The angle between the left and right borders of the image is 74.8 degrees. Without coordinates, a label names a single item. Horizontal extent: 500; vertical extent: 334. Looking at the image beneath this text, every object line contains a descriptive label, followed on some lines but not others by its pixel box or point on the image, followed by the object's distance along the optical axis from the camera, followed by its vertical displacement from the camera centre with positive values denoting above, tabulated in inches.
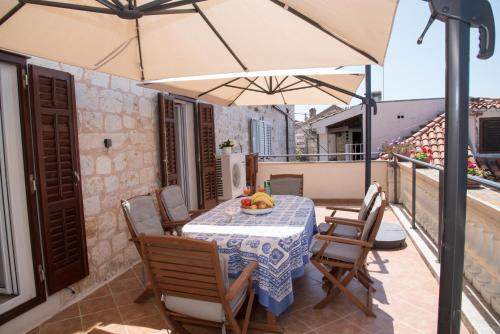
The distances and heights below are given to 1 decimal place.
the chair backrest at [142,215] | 109.7 -23.5
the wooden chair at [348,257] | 102.4 -37.8
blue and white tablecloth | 94.5 -29.9
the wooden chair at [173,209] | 138.3 -26.3
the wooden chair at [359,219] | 123.6 -29.9
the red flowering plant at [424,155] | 209.3 -8.8
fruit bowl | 125.5 -24.5
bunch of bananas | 128.7 -21.6
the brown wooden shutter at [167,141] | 179.8 +5.4
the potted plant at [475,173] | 119.9 -14.0
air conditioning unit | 257.2 -21.7
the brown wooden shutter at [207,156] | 233.8 -4.7
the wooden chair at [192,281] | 75.5 -32.5
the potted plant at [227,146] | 263.6 +1.9
